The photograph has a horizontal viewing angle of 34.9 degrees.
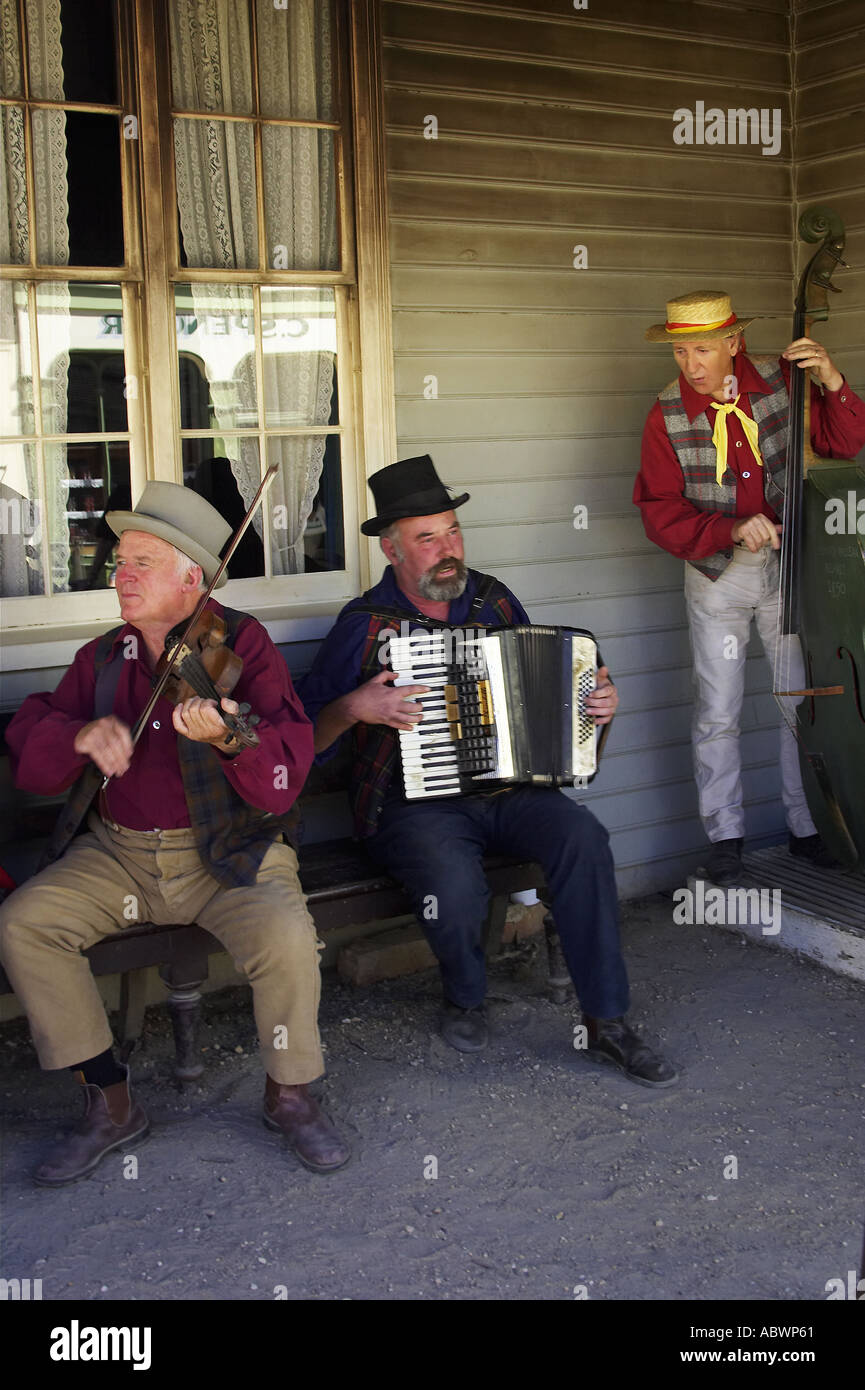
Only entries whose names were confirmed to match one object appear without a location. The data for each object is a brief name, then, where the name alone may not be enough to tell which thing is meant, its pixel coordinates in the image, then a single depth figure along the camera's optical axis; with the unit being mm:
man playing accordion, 3320
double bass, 3824
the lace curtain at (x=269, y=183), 3592
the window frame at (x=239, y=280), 3486
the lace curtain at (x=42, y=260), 3371
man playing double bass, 3938
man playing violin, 2887
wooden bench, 3098
